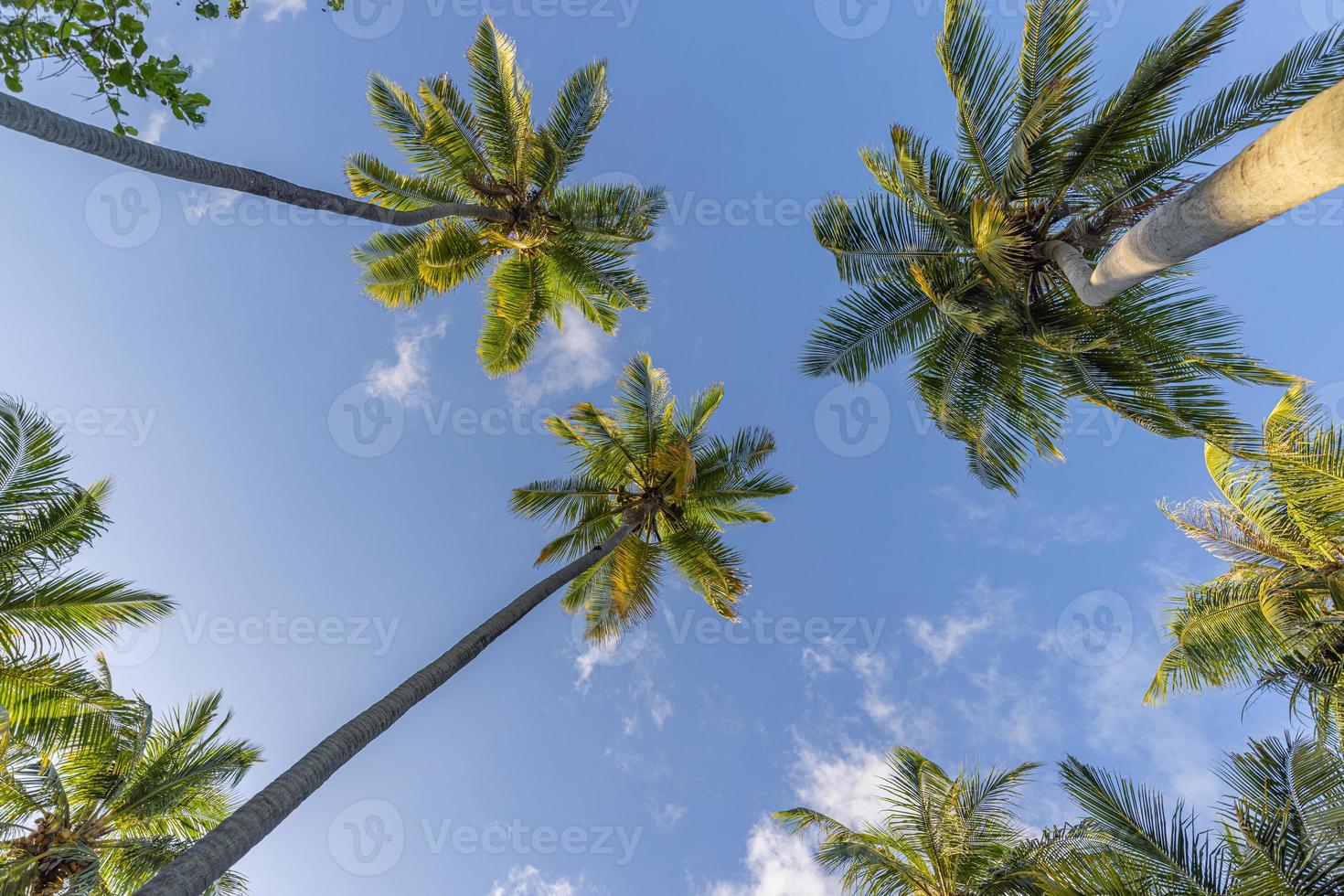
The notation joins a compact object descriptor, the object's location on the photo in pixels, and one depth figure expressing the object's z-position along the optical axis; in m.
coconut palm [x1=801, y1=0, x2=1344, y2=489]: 7.43
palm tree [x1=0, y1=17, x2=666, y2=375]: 11.38
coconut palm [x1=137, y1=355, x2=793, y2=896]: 12.66
